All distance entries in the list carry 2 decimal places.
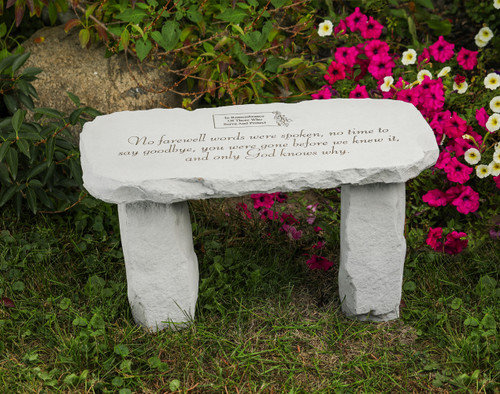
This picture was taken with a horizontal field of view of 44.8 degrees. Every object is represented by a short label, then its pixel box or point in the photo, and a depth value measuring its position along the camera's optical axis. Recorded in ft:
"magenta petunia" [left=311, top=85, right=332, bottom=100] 10.36
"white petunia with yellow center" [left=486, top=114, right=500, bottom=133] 9.27
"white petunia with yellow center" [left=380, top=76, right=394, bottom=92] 10.10
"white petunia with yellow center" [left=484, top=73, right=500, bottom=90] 10.12
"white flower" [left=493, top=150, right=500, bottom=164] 8.98
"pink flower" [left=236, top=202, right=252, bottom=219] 10.27
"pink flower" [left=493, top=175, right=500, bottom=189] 9.18
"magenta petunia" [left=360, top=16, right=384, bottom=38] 11.16
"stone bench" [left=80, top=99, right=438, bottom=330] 6.99
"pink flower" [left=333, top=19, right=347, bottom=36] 11.27
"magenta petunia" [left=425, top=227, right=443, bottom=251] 9.35
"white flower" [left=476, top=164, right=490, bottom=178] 9.20
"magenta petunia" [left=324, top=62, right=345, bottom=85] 10.77
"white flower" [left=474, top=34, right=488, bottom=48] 11.64
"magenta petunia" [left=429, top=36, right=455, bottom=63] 10.85
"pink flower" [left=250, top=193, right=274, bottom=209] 10.09
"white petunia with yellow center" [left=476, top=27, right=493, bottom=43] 11.47
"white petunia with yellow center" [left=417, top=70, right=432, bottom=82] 10.12
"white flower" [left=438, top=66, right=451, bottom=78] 10.10
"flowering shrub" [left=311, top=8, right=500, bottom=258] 9.37
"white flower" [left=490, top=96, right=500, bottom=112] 9.61
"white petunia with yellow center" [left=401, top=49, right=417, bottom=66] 10.69
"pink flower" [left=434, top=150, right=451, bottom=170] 9.27
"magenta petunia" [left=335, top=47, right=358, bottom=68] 10.94
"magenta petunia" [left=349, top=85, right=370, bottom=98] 10.19
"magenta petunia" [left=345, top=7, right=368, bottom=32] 11.12
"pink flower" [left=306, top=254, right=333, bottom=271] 9.30
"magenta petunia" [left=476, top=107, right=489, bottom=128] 9.49
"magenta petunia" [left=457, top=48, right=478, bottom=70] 10.85
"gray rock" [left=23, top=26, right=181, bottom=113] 11.26
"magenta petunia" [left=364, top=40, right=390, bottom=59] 10.62
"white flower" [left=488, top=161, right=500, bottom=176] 9.09
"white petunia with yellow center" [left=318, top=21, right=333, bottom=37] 11.31
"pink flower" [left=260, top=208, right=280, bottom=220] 10.14
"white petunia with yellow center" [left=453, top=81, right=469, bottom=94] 10.24
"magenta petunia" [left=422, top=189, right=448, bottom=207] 9.68
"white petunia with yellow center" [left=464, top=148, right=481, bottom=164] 9.20
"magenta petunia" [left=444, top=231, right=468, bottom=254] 9.30
